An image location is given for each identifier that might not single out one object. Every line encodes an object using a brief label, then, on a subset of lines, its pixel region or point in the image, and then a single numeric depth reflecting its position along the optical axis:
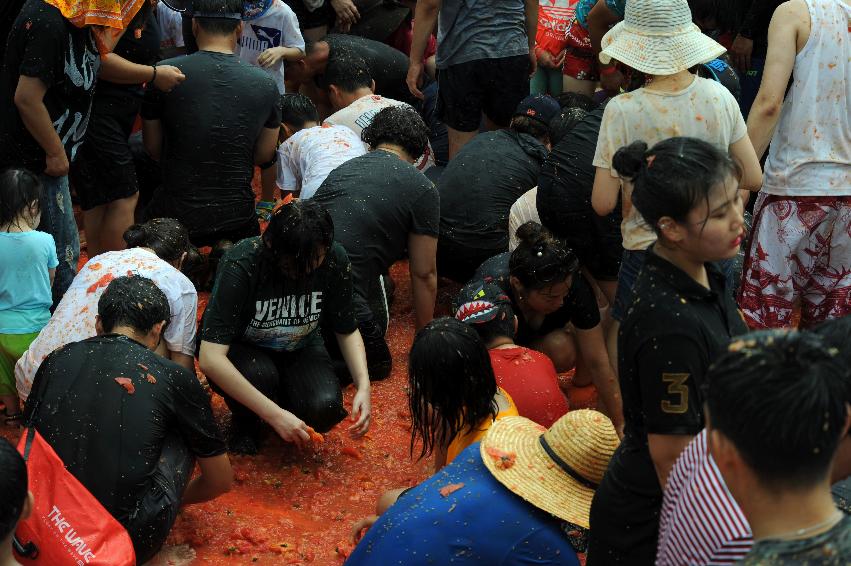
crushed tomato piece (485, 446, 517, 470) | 5.22
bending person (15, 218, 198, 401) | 7.93
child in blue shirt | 8.32
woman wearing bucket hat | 7.13
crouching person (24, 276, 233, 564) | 6.43
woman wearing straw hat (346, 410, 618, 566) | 5.10
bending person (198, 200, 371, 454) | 7.73
